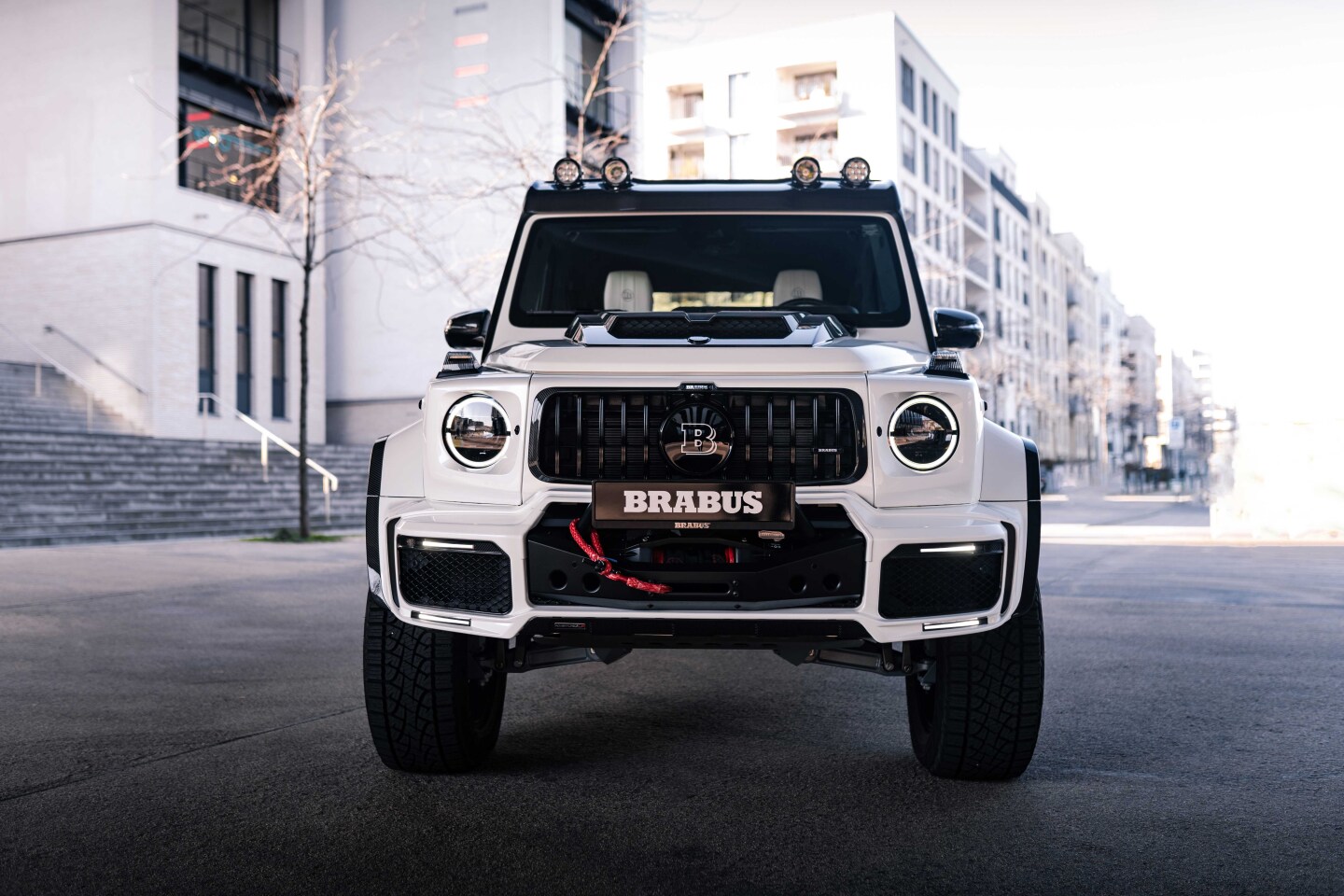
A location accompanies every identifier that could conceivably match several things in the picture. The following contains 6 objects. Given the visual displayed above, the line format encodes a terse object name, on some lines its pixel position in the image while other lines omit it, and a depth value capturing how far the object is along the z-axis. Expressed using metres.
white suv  3.78
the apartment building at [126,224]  28.64
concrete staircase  17.72
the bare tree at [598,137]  16.73
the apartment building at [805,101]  52.06
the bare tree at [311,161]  17.50
